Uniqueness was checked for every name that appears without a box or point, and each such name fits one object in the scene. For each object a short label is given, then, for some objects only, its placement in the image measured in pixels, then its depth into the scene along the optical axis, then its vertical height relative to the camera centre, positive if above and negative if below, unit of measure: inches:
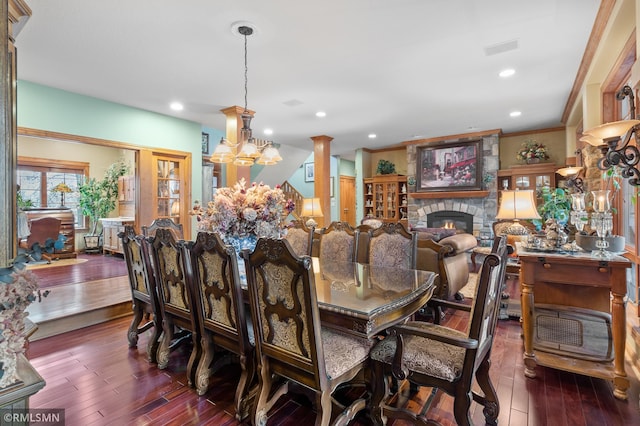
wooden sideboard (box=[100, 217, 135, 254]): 261.6 -12.9
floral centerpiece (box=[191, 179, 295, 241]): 96.7 +1.1
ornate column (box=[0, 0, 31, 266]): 49.5 +12.9
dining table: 61.9 -18.9
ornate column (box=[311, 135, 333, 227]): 260.7 +34.3
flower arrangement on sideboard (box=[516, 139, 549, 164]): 256.7 +48.7
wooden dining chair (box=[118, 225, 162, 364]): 101.4 -24.2
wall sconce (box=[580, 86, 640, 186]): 71.4 +17.3
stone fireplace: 272.5 +8.9
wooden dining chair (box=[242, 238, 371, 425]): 57.7 -24.7
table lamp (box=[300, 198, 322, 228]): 225.1 +4.5
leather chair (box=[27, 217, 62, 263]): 233.9 -7.5
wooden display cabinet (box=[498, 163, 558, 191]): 249.8 +29.4
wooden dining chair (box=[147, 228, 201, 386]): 87.0 -22.5
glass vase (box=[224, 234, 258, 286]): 99.4 -8.1
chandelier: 121.7 +25.2
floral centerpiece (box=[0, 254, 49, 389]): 40.0 -12.1
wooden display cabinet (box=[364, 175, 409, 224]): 331.9 +17.2
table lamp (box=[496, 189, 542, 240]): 131.0 +2.5
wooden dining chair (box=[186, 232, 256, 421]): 73.4 -23.9
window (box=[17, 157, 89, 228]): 277.0 +35.0
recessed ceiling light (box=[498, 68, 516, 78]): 143.2 +64.4
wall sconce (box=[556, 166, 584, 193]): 120.8 +12.1
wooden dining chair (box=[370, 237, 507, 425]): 56.9 -29.1
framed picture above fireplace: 279.3 +42.2
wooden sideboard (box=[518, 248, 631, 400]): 78.2 -29.8
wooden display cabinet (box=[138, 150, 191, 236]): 199.5 +19.8
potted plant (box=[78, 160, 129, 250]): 289.0 +19.6
